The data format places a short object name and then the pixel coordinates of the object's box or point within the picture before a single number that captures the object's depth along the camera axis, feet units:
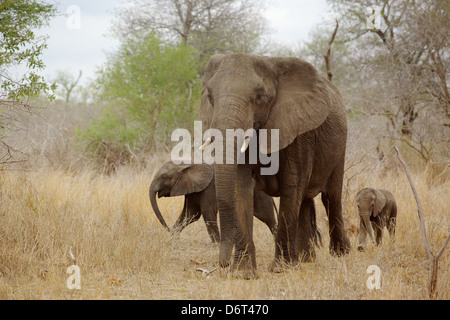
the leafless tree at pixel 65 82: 109.33
